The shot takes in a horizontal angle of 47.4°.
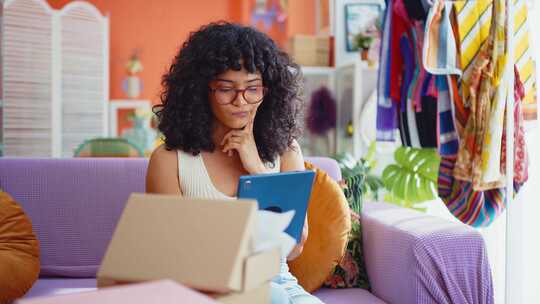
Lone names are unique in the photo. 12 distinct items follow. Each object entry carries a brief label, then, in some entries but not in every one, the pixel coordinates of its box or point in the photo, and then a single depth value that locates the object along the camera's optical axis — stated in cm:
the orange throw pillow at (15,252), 181
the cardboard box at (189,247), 83
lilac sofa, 202
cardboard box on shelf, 464
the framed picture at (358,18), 452
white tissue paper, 90
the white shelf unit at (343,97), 426
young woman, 161
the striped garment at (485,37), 239
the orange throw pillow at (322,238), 202
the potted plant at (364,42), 434
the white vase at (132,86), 584
